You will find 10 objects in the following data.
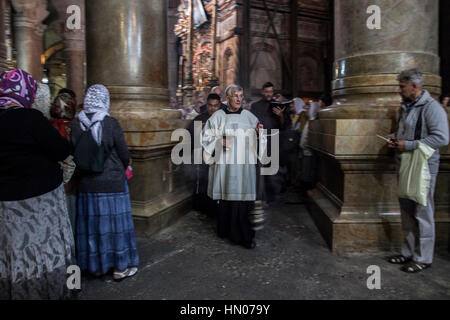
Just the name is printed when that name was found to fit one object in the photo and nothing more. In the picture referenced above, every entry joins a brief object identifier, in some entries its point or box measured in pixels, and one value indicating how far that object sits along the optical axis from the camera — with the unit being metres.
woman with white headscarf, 2.83
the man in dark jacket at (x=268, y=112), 5.18
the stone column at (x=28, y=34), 8.62
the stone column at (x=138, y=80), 3.96
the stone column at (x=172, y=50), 16.48
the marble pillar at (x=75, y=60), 9.74
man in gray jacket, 2.90
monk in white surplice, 3.82
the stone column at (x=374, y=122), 3.43
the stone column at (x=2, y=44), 3.85
